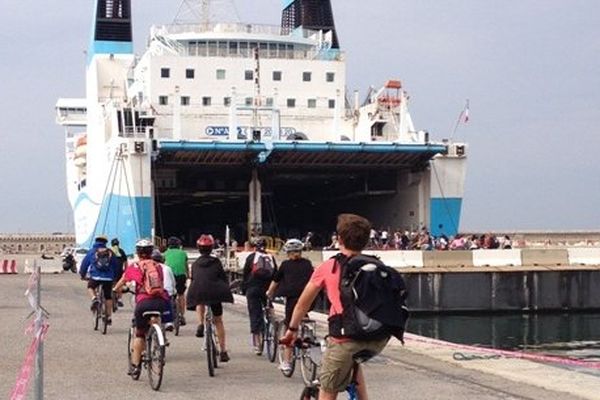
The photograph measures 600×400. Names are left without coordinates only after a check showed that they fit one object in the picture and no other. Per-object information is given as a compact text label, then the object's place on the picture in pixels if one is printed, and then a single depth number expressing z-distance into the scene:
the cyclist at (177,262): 16.45
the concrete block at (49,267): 44.50
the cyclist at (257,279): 12.89
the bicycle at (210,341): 11.39
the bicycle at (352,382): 6.19
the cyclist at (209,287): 11.76
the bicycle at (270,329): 12.73
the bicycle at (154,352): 10.31
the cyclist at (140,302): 10.85
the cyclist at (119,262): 17.69
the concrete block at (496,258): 33.50
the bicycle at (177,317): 16.09
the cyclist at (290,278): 11.21
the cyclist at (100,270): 16.86
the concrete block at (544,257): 33.94
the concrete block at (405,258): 33.09
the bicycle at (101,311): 16.56
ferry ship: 40.94
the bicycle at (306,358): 9.59
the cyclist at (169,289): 11.12
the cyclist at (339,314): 6.18
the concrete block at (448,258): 33.28
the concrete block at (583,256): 34.69
